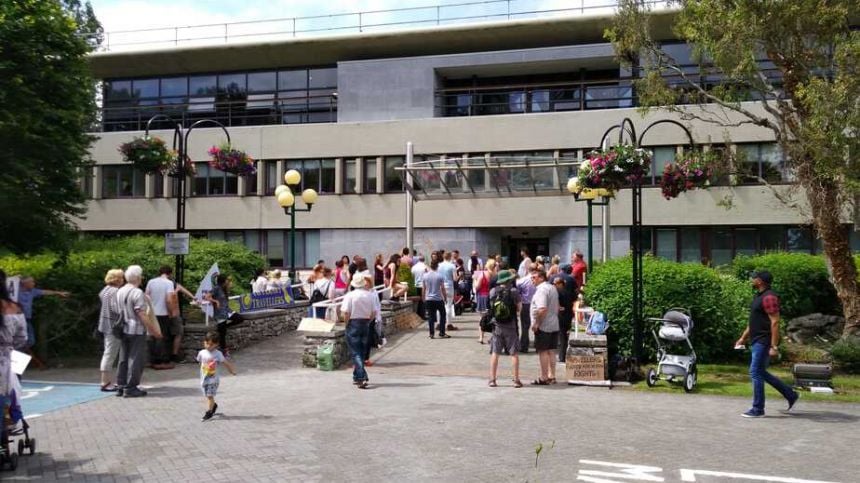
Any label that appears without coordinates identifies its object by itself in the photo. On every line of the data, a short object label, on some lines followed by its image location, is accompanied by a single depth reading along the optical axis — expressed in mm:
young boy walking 8461
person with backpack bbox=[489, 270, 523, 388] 10914
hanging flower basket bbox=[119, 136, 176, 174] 14492
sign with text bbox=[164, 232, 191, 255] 13203
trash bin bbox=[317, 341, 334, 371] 12438
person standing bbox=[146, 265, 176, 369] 12320
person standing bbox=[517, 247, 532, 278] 17322
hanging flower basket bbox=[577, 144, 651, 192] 12016
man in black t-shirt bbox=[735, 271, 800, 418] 8820
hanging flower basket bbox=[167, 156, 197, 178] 15125
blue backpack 11609
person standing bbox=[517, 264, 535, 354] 13828
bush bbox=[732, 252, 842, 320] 17786
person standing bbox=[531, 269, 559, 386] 10836
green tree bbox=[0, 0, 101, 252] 14133
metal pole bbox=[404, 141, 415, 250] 22545
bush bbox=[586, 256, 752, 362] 12594
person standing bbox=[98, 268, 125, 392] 10180
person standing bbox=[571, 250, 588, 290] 15219
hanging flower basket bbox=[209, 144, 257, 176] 16859
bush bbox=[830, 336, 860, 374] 12641
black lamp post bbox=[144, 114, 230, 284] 14109
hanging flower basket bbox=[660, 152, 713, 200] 13555
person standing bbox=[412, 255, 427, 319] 18766
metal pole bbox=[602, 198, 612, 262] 20770
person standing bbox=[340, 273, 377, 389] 10719
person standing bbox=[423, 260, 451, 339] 15086
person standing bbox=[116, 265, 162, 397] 10023
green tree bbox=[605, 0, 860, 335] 11727
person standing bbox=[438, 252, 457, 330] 17109
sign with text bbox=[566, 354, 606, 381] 11078
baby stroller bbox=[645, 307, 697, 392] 10602
